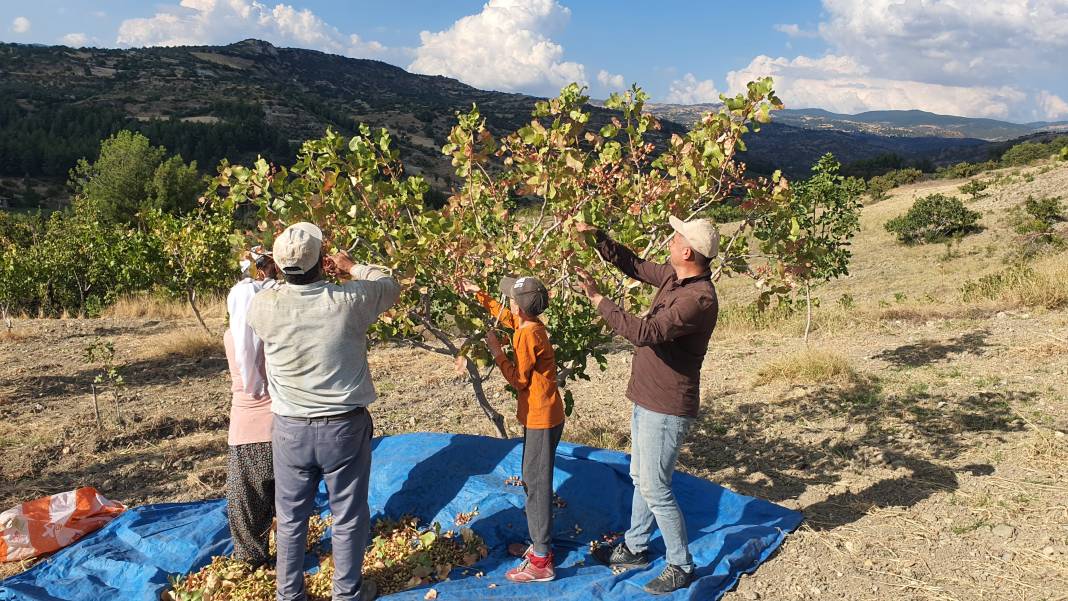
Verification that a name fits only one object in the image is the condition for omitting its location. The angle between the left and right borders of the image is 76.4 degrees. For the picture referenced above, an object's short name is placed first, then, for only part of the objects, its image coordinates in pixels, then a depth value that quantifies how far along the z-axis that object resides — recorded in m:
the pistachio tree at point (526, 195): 3.53
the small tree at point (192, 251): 10.81
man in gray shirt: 2.80
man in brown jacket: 2.96
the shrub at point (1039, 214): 18.20
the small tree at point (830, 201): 9.22
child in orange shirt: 3.22
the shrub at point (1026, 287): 10.12
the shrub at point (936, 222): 21.91
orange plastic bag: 3.88
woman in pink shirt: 3.22
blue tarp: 3.44
